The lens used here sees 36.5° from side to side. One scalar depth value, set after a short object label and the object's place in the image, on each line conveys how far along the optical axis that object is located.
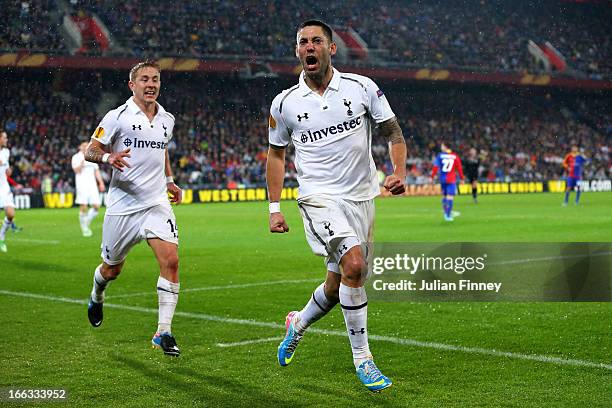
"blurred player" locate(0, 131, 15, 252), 16.95
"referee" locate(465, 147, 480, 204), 34.79
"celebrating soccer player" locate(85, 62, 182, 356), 7.71
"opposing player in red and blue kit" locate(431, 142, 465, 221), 23.64
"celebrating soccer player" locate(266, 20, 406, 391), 6.19
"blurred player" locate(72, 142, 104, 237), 20.14
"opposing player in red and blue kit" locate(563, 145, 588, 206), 30.92
